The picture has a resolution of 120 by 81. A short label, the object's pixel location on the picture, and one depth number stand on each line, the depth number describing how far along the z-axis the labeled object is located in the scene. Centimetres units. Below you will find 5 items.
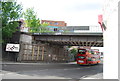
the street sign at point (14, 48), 1755
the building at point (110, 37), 406
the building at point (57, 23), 7309
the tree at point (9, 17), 1771
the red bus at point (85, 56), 2031
